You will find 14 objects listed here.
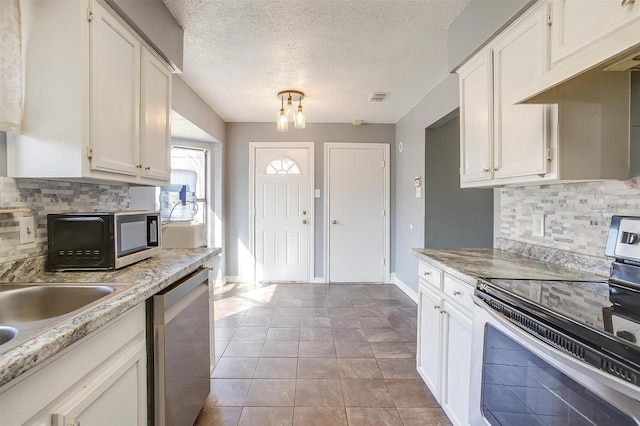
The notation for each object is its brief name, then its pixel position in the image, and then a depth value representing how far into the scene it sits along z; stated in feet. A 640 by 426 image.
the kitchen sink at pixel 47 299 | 3.84
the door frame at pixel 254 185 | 15.39
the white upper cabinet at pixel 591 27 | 2.98
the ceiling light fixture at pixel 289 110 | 11.11
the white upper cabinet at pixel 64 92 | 4.24
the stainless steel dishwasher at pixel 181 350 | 4.24
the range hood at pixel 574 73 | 3.22
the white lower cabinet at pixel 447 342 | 4.84
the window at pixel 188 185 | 11.74
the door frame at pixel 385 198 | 15.46
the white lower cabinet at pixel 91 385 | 2.30
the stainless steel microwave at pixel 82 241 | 4.67
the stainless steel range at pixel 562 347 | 2.40
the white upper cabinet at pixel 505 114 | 4.66
